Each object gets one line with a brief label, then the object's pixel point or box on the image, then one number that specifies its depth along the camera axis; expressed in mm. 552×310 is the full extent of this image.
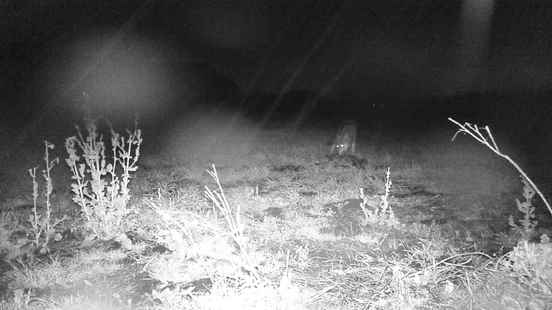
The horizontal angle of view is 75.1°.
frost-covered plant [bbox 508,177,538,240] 3805
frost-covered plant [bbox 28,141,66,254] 4090
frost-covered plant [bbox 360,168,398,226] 4670
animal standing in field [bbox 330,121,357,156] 10523
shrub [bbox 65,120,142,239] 4406
